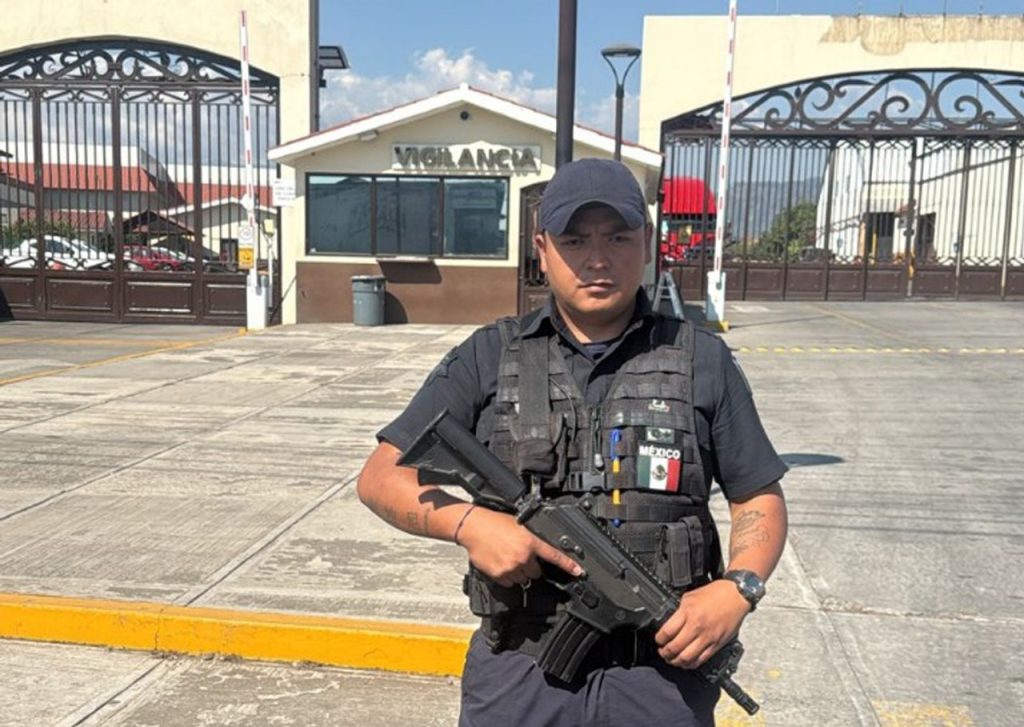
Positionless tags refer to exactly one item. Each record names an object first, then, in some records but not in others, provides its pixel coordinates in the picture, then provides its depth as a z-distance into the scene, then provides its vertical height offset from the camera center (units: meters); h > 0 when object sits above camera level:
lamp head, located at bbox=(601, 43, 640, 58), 15.16 +3.62
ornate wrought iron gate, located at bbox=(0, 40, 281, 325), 16.27 +0.85
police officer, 1.70 -0.37
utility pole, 5.34 +1.10
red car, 16.91 -0.09
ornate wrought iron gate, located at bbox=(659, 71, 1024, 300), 19.33 +1.43
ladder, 13.97 -0.44
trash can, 15.72 -0.73
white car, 17.03 -0.10
